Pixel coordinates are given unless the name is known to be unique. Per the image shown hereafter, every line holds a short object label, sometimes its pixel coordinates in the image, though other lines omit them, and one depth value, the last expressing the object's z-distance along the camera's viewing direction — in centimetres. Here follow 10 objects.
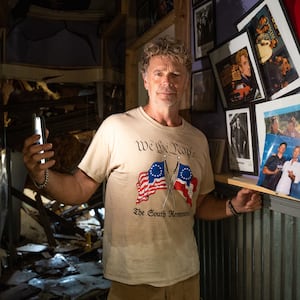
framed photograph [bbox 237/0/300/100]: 108
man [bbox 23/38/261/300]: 129
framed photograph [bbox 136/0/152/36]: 268
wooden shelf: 116
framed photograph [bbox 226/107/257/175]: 135
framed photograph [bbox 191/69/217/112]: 162
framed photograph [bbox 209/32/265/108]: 128
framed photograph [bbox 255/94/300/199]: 106
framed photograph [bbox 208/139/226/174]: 155
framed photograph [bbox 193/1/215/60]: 160
